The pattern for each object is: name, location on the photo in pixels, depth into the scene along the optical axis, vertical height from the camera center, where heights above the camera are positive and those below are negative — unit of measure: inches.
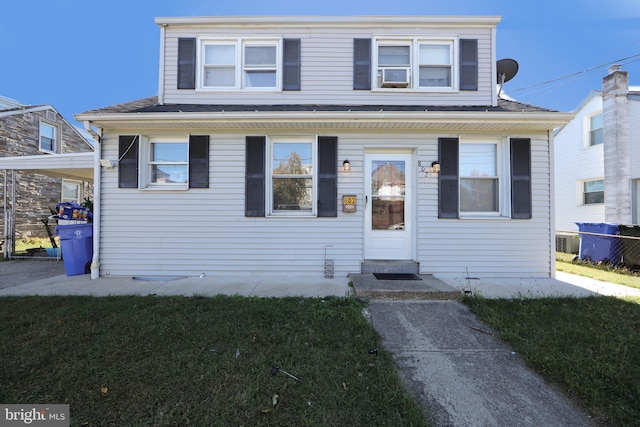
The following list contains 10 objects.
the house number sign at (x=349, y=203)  195.6 +10.3
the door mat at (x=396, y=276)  183.0 -42.0
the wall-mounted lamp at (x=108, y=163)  194.5 +38.2
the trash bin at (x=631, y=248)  221.9 -24.7
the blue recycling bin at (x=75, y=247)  202.4 -25.0
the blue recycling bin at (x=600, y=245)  237.0 -24.0
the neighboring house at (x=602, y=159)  331.9 +85.6
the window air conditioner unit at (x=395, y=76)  220.8 +119.1
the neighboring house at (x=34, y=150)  375.6 +96.9
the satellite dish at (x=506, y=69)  231.8 +132.0
